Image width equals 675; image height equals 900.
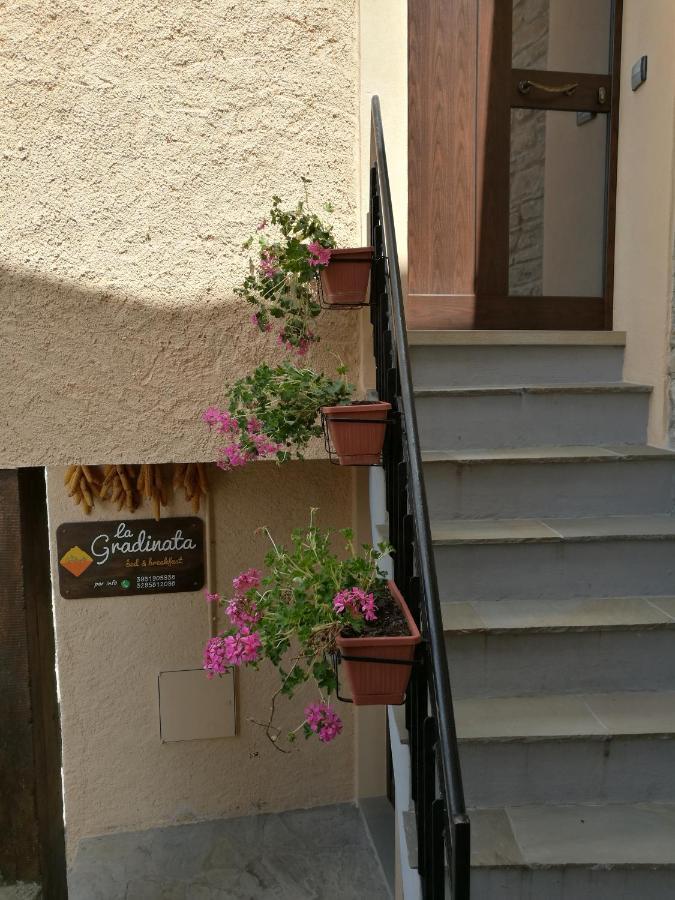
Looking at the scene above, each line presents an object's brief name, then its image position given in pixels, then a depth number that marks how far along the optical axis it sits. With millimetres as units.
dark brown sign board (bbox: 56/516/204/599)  4117
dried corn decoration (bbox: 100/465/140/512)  4062
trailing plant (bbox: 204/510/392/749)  1731
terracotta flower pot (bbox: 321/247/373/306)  2486
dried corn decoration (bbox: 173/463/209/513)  4121
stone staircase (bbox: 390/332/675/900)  1792
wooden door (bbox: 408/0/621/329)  3264
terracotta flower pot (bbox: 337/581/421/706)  1639
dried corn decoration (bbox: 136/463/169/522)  4078
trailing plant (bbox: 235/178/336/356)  2541
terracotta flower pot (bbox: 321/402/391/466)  2074
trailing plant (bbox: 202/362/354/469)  2303
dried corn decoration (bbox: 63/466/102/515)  4020
